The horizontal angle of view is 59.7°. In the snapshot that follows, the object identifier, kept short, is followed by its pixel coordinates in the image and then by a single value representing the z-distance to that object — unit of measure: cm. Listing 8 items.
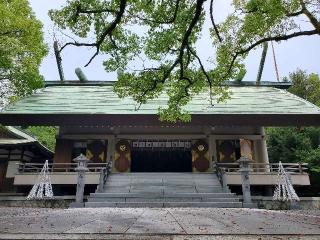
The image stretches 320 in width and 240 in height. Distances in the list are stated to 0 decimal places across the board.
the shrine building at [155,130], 1552
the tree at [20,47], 1107
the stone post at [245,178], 1221
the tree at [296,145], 1816
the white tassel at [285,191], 1222
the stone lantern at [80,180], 1171
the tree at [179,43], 822
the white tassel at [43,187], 1266
